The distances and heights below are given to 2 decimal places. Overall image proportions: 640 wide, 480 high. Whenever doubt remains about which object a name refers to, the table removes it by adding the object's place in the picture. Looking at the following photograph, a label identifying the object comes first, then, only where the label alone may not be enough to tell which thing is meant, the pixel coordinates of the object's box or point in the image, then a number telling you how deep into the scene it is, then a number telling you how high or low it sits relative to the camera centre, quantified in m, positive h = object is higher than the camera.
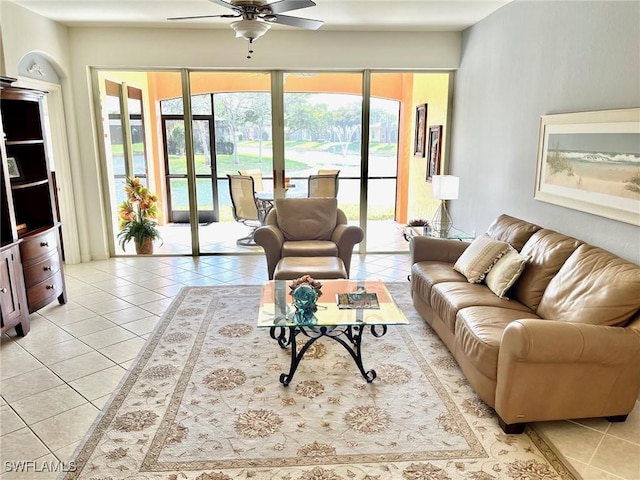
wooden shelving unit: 3.45 -0.58
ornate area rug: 2.17 -1.47
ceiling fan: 3.10 +0.95
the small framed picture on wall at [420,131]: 6.53 +0.24
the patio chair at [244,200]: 5.99 -0.67
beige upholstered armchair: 4.01 -0.90
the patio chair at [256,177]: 6.00 -0.37
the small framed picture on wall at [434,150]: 6.07 -0.03
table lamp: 4.84 -0.43
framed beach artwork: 2.75 -0.11
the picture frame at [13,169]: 3.92 -0.16
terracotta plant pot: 5.91 -1.25
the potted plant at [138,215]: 5.77 -0.84
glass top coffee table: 2.82 -1.05
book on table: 3.06 -1.02
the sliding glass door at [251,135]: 5.75 +0.17
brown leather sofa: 2.27 -1.02
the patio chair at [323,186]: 6.02 -0.49
